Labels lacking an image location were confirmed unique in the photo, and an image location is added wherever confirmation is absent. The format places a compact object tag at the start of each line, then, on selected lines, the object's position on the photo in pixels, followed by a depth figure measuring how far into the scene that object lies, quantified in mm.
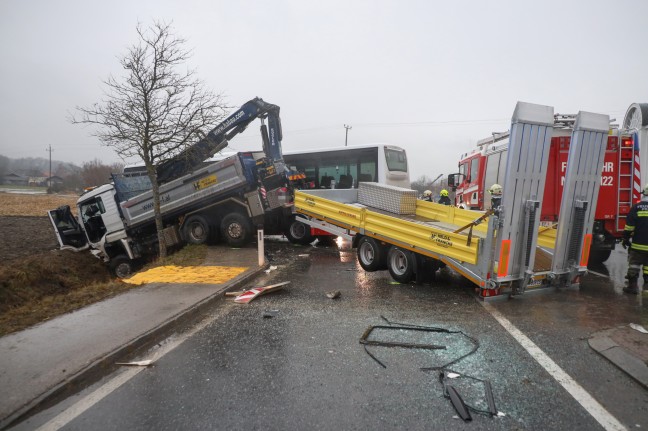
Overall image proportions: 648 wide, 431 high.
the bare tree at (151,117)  9938
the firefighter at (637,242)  6515
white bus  13367
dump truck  11750
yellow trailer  5406
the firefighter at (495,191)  8095
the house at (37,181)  91312
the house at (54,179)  76231
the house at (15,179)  97625
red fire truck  8086
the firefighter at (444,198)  12969
